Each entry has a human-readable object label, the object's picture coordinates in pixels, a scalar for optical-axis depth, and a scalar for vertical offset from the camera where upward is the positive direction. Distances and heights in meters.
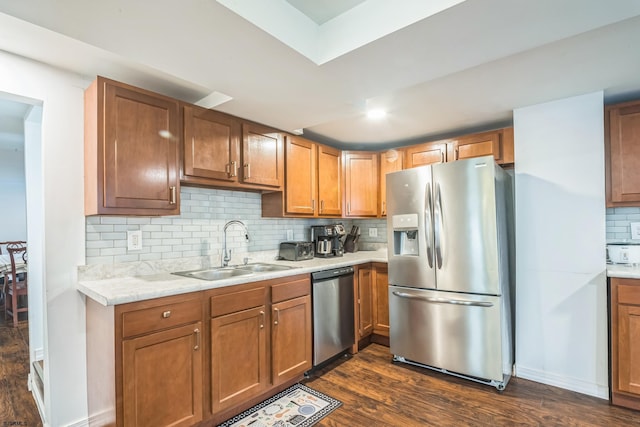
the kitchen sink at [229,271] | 2.42 -0.45
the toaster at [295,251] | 3.11 -0.36
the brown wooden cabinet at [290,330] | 2.32 -0.89
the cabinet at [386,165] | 3.60 +0.56
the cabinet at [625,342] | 2.12 -0.90
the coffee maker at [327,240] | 3.44 -0.28
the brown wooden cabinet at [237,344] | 1.97 -0.85
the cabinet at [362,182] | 3.72 +0.38
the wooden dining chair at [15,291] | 4.07 -0.97
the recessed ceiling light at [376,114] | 2.76 +0.90
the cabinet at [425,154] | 3.28 +0.63
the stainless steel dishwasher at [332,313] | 2.67 -0.88
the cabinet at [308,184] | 3.02 +0.32
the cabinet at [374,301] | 3.22 -0.91
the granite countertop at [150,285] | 1.61 -0.40
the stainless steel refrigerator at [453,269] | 2.41 -0.46
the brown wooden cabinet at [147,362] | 1.59 -0.79
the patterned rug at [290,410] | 2.03 -1.34
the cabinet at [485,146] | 2.88 +0.63
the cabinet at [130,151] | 1.86 +0.41
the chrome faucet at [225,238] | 2.67 -0.20
